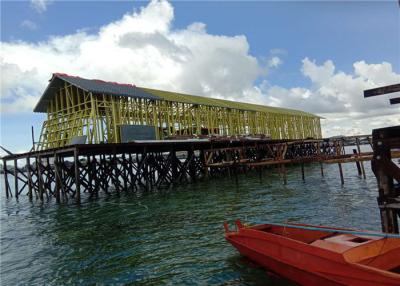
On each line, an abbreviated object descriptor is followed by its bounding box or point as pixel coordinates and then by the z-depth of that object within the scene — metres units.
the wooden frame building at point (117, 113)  27.72
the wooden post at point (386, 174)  7.79
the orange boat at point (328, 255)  6.02
